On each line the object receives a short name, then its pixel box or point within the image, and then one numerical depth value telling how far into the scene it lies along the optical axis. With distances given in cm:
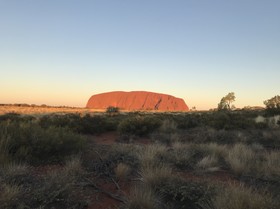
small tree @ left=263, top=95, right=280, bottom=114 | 3201
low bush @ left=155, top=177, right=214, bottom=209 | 367
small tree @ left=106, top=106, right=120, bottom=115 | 3468
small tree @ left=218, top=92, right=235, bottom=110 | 4113
